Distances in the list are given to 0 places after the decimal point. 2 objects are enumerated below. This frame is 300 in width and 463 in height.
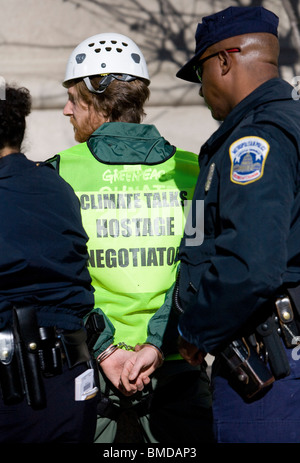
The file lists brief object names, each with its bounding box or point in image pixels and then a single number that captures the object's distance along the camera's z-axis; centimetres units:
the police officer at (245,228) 481
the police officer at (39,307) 502
